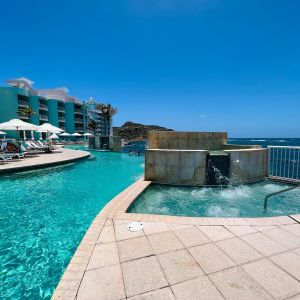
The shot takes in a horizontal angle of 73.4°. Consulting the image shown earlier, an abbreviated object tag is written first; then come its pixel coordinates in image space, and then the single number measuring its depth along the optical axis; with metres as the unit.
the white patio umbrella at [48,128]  19.04
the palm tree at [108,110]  41.84
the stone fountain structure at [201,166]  7.95
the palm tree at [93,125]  55.99
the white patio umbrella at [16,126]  15.40
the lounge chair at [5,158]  13.58
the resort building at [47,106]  44.16
